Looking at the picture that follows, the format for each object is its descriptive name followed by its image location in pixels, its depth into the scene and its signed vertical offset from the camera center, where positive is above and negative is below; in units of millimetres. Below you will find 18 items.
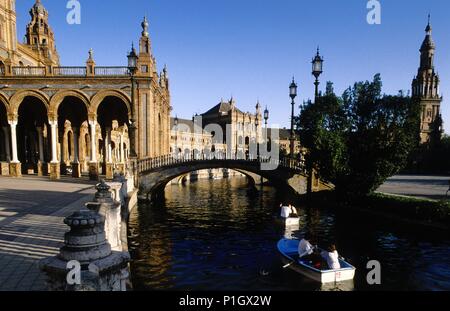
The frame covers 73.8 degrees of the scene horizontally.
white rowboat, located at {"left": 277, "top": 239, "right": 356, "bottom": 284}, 11109 -5049
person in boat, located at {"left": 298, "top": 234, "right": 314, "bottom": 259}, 12125 -4518
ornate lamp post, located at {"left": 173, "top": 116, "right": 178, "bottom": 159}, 77262 -438
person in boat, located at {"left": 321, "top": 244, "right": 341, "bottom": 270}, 11234 -4528
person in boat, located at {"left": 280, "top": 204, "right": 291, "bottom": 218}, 19547 -4784
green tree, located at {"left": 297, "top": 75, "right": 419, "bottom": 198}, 22141 +31
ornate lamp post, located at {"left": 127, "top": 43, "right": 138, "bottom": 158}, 17766 +4299
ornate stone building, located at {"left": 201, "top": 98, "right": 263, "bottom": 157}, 99812 +4956
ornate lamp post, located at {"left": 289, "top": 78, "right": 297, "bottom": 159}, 25656 +4145
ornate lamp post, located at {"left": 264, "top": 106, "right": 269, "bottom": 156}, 30636 +2493
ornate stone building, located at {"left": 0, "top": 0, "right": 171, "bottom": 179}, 29250 +3652
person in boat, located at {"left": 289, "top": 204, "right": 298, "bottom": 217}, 20016 -4996
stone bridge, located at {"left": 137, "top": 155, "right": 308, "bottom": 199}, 28366 -3054
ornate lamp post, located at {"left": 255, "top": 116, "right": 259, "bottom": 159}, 108000 +5197
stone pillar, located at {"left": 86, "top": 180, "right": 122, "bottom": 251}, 8125 -2008
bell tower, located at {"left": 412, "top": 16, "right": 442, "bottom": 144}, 78812 +13904
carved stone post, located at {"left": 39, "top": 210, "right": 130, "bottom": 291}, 4094 -1735
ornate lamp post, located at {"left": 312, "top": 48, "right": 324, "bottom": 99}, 22734 +5613
